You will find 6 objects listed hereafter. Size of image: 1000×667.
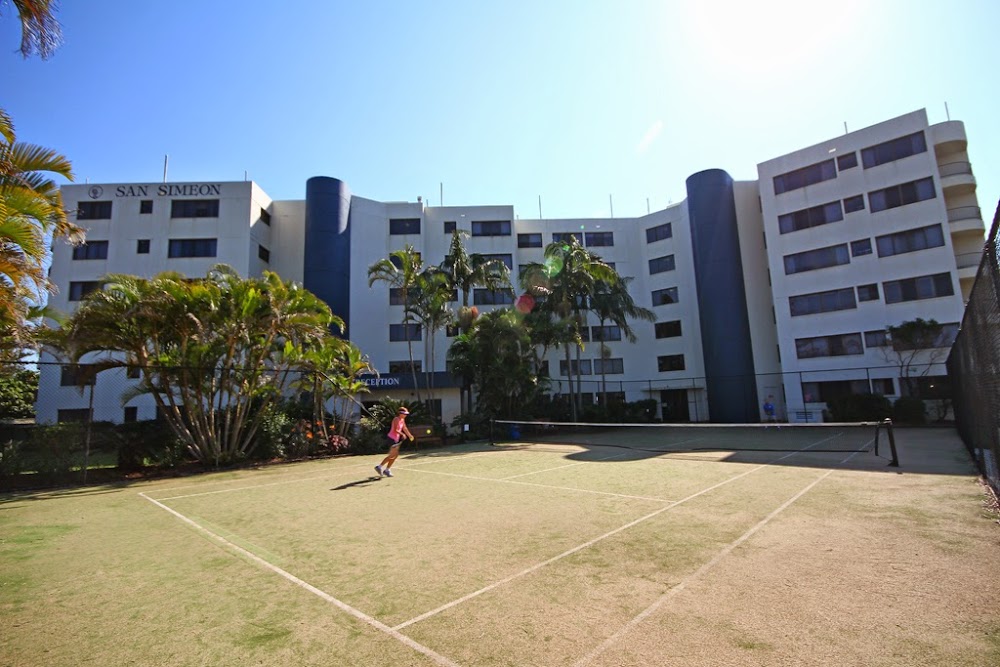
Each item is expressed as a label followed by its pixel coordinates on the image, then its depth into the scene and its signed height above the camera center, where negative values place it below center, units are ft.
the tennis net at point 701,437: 55.11 -7.10
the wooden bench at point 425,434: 70.85 -4.97
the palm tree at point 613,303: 107.96 +20.43
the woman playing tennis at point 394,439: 38.68 -3.02
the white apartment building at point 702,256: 98.94 +33.78
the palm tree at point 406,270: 83.42 +23.55
